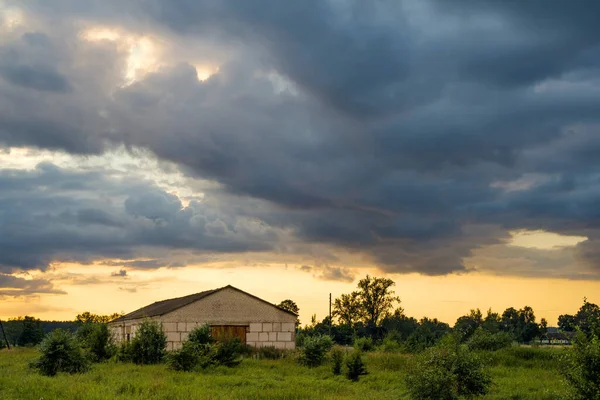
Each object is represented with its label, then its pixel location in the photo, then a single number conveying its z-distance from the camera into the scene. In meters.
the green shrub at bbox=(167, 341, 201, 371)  34.94
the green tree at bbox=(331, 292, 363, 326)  99.31
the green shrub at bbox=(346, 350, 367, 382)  33.19
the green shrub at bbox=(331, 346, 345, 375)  35.50
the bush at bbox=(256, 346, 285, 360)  46.78
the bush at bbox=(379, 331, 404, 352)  50.25
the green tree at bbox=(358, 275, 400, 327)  98.75
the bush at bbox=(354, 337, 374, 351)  56.47
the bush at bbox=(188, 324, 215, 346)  40.16
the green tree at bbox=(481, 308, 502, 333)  126.31
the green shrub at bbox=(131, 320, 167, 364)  40.59
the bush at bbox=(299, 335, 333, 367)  39.78
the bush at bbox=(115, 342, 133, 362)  40.84
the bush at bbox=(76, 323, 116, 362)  43.22
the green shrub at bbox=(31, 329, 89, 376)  34.81
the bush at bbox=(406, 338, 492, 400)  20.03
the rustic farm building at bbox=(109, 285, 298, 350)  49.97
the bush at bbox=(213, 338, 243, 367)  38.17
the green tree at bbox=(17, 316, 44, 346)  106.94
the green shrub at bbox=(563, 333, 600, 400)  16.11
